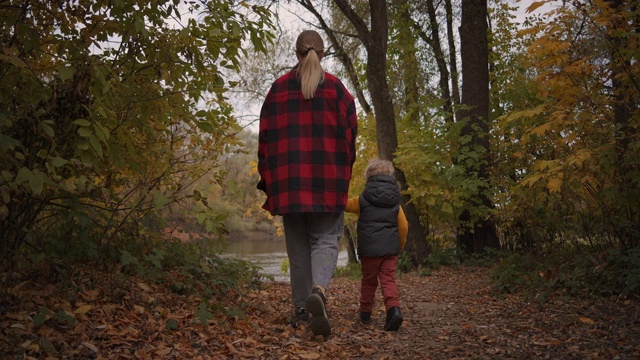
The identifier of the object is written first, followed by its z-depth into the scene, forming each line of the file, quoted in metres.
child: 4.29
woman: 3.75
